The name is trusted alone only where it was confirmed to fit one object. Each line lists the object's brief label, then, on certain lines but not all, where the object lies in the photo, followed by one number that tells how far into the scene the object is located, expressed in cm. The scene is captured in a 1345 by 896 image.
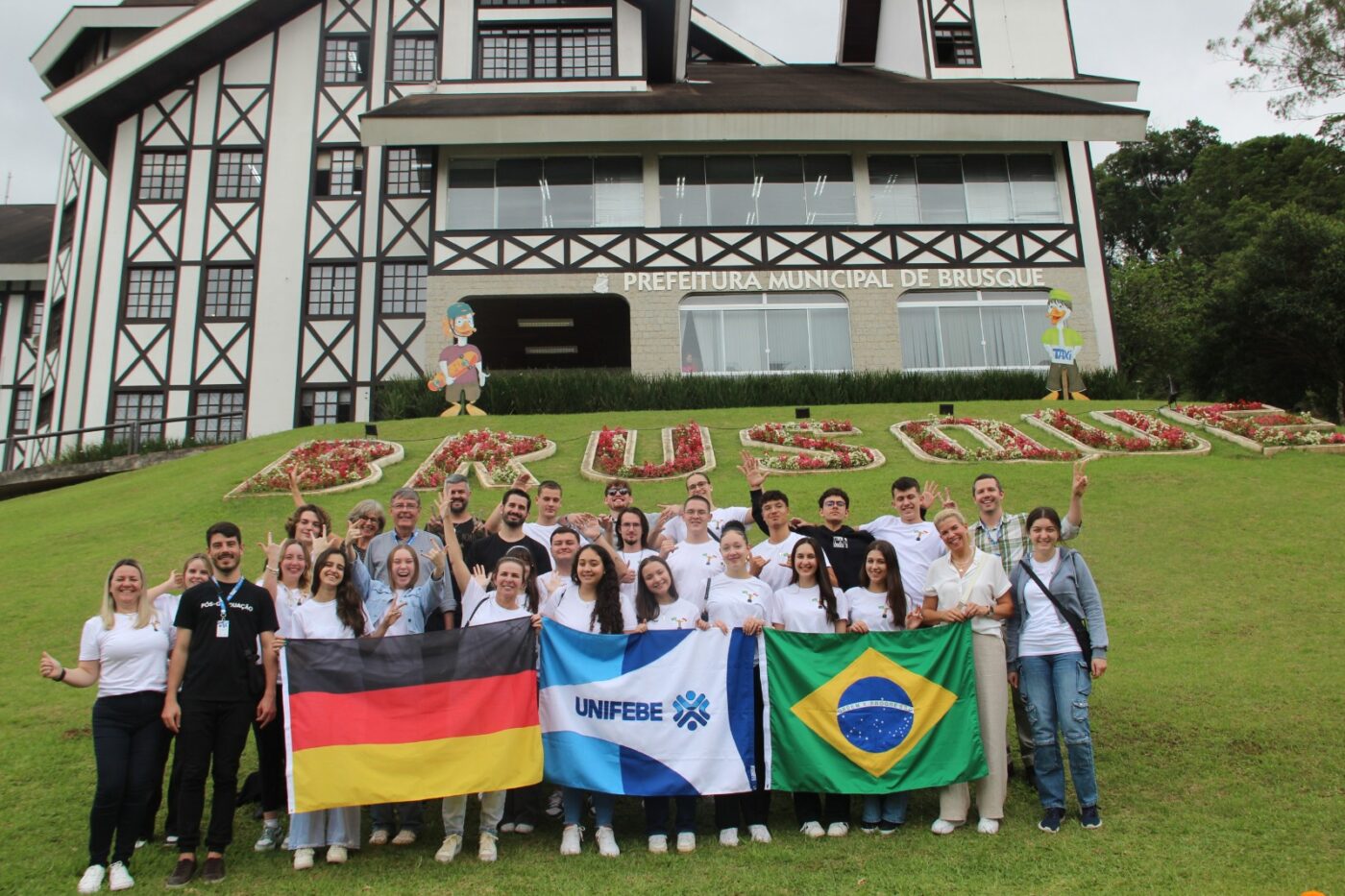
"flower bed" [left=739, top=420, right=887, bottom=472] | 1644
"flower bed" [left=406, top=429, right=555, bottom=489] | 1602
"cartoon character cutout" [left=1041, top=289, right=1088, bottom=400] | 2517
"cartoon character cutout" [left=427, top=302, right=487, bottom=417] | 2339
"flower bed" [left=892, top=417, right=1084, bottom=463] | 1678
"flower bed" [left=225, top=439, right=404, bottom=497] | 1619
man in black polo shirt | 582
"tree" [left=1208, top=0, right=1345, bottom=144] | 3694
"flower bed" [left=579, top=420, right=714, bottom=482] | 1627
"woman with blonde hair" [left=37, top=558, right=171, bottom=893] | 571
